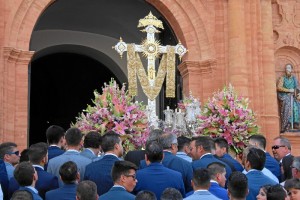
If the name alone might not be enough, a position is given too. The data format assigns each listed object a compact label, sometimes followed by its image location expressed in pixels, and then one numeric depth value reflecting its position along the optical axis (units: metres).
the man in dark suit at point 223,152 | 12.05
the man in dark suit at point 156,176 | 9.60
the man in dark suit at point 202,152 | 10.84
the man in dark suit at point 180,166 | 10.65
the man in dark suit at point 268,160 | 12.49
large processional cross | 19.68
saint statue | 24.89
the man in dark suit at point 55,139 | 11.42
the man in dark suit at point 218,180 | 9.33
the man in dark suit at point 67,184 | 8.94
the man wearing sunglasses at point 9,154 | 11.12
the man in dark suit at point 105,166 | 10.03
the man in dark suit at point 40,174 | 9.71
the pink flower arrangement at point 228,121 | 16.66
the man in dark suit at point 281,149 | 13.27
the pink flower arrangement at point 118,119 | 15.04
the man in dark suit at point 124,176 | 8.71
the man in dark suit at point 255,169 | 9.69
